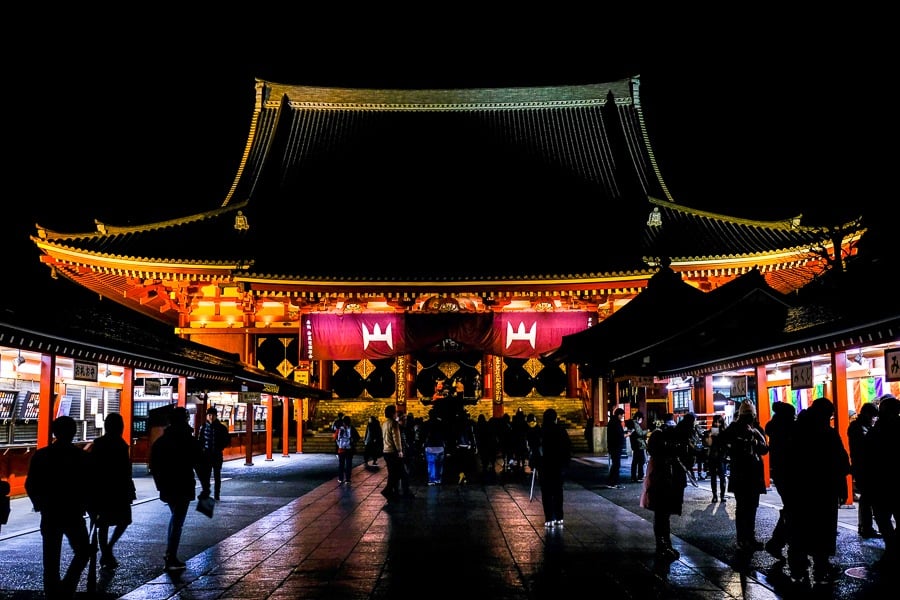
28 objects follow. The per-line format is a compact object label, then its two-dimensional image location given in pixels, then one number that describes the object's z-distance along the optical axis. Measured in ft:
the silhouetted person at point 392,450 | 52.24
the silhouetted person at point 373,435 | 66.63
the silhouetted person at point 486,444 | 75.82
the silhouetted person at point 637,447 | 61.21
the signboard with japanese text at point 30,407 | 57.82
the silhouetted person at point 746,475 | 31.14
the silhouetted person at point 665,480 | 30.73
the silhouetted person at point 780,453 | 26.53
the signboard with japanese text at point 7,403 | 54.24
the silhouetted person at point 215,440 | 51.62
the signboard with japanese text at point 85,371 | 44.73
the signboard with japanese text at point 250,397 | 78.33
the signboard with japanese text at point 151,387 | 62.03
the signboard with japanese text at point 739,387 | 67.70
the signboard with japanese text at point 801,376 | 47.21
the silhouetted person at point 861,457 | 31.86
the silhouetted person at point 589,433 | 93.22
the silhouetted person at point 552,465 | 38.40
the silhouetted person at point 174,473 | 28.40
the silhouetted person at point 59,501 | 22.76
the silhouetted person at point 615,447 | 60.39
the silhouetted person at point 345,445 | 64.13
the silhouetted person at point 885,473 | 27.20
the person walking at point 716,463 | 49.83
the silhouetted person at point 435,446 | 62.80
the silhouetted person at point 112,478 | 26.71
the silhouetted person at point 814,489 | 25.34
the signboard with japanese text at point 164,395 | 80.87
